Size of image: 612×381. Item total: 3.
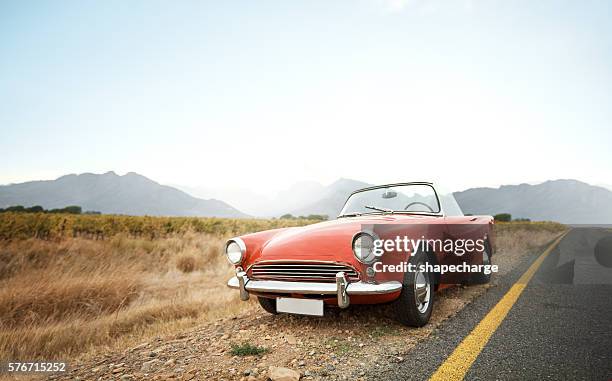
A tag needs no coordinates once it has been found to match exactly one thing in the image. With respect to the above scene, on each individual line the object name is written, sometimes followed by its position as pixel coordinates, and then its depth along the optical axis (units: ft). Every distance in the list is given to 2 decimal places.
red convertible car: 9.63
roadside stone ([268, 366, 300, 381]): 7.37
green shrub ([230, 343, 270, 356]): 9.05
